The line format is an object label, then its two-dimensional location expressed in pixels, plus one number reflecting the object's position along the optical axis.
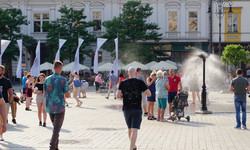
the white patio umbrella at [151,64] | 40.66
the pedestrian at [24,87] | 21.29
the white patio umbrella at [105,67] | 40.08
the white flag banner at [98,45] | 29.20
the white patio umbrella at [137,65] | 38.71
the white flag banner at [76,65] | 29.03
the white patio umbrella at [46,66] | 41.06
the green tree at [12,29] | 43.47
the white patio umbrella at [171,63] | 41.97
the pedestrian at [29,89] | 18.08
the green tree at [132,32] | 42.62
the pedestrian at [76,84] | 20.65
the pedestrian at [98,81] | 31.61
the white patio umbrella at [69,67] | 40.45
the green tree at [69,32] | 43.38
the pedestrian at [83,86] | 25.55
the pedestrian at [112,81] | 25.22
